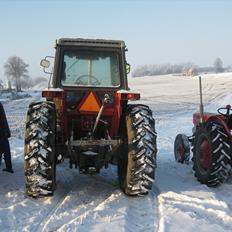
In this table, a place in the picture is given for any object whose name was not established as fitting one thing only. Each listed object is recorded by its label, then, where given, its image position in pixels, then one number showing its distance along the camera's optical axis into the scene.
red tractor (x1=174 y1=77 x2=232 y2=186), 5.18
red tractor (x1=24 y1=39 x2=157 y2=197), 4.70
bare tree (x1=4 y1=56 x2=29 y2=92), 75.46
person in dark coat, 6.19
